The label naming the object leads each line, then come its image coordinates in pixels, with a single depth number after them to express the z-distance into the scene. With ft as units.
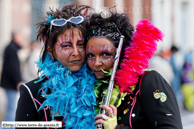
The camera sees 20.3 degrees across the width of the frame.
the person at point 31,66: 34.52
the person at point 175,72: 50.71
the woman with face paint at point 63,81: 12.17
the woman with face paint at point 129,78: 10.95
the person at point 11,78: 30.55
